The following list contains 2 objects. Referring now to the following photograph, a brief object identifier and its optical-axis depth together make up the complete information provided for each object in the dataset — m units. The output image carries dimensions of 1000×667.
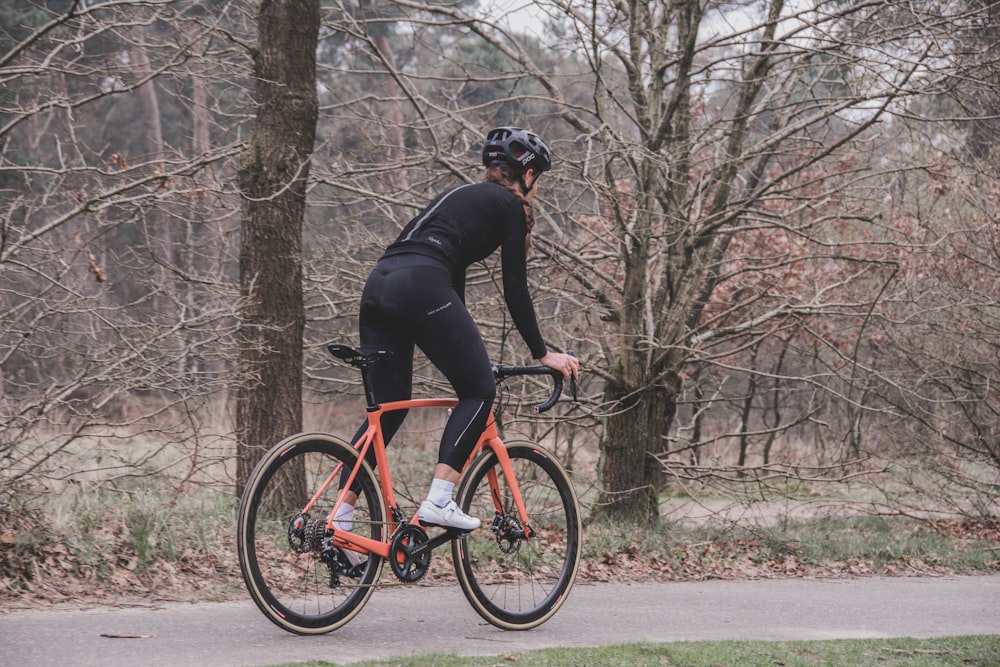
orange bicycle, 9.20
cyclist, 9.36
